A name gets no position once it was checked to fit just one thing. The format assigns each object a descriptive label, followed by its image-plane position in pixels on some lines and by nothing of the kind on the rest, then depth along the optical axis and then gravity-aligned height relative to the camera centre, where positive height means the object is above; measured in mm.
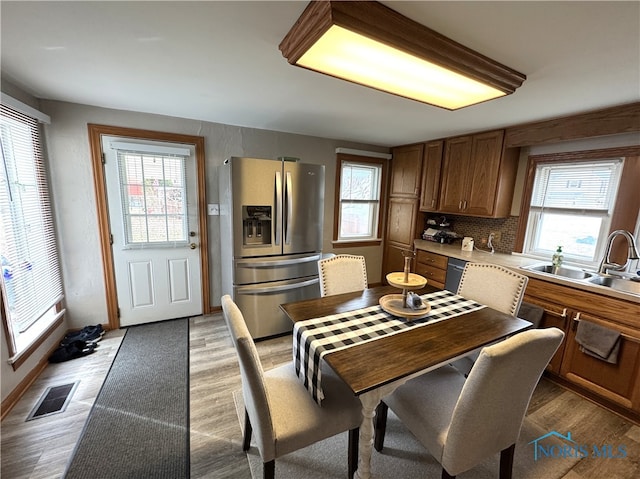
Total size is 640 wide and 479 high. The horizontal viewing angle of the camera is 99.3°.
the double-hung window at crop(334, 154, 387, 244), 3801 -21
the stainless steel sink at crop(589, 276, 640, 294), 1930 -581
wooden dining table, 1104 -693
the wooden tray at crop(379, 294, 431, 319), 1526 -642
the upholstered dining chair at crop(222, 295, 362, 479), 1066 -980
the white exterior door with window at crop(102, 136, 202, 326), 2652 -375
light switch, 3033 -188
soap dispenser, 2471 -494
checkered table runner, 1272 -688
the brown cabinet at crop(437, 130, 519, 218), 2785 +281
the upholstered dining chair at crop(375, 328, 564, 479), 977 -907
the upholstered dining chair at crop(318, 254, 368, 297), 2068 -603
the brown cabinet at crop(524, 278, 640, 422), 1794 -973
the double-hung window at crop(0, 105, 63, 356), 1855 -386
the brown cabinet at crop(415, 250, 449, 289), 3037 -778
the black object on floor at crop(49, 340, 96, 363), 2271 -1401
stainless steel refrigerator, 2494 -381
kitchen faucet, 2098 -369
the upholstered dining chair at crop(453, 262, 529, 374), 1798 -604
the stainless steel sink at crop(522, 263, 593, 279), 2359 -584
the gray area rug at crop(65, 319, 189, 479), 1441 -1453
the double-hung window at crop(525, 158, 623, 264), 2352 -29
